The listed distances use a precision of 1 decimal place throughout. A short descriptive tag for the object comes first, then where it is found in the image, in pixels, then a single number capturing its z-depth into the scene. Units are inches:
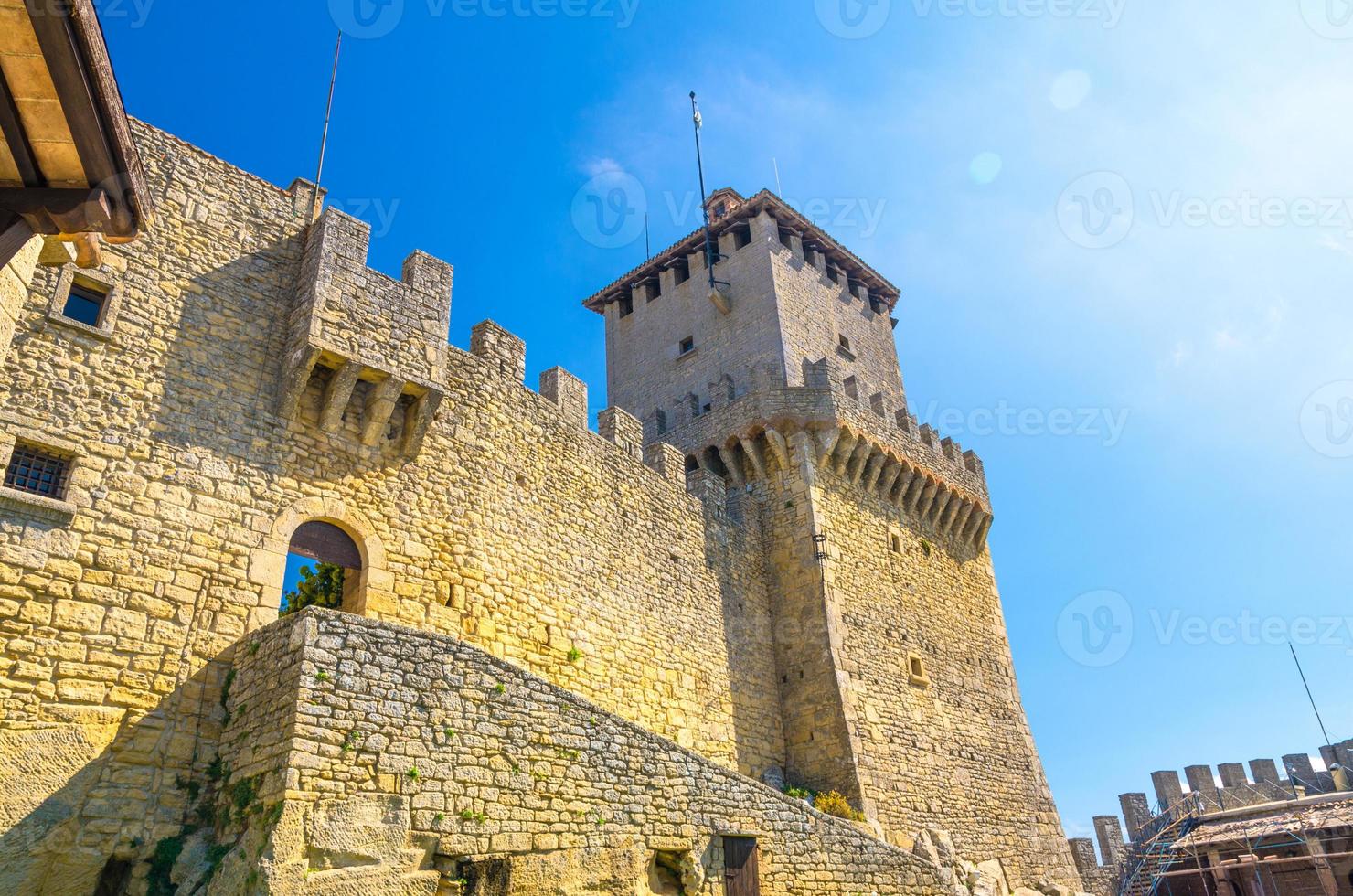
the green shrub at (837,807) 534.0
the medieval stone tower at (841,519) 608.4
